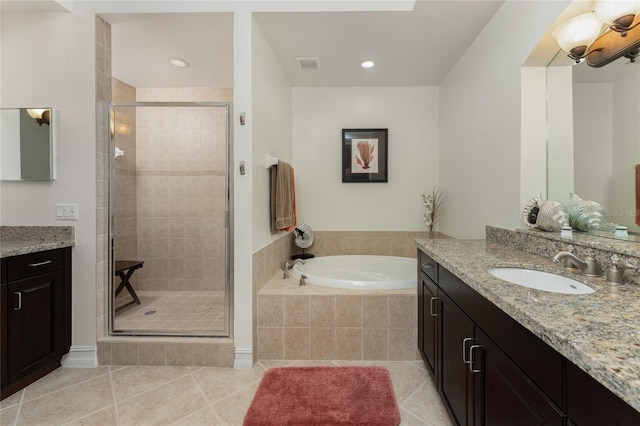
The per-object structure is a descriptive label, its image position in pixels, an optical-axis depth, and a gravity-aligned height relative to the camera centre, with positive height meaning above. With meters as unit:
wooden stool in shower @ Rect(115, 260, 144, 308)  2.20 -0.47
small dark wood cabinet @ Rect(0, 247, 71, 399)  1.67 -0.66
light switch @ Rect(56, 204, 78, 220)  2.04 +0.00
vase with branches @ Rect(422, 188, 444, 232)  3.22 +0.05
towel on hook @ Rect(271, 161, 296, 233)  2.56 +0.12
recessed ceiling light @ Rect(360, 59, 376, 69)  2.72 +1.41
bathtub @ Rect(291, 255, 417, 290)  3.06 -0.62
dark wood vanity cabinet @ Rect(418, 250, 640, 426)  0.61 -0.47
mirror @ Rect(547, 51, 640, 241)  1.26 +0.36
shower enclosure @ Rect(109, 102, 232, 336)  2.15 -0.07
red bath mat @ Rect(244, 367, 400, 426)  1.51 -1.09
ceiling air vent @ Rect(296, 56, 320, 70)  2.68 +1.41
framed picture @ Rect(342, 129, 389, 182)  3.35 +0.64
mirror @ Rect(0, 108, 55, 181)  2.02 +0.46
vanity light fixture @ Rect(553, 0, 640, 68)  1.22 +0.82
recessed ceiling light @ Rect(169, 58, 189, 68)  2.73 +1.42
